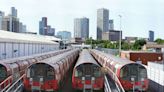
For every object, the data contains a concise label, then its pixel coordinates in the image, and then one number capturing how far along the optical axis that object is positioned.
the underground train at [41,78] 21.17
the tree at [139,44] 123.42
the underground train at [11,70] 21.11
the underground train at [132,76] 22.90
